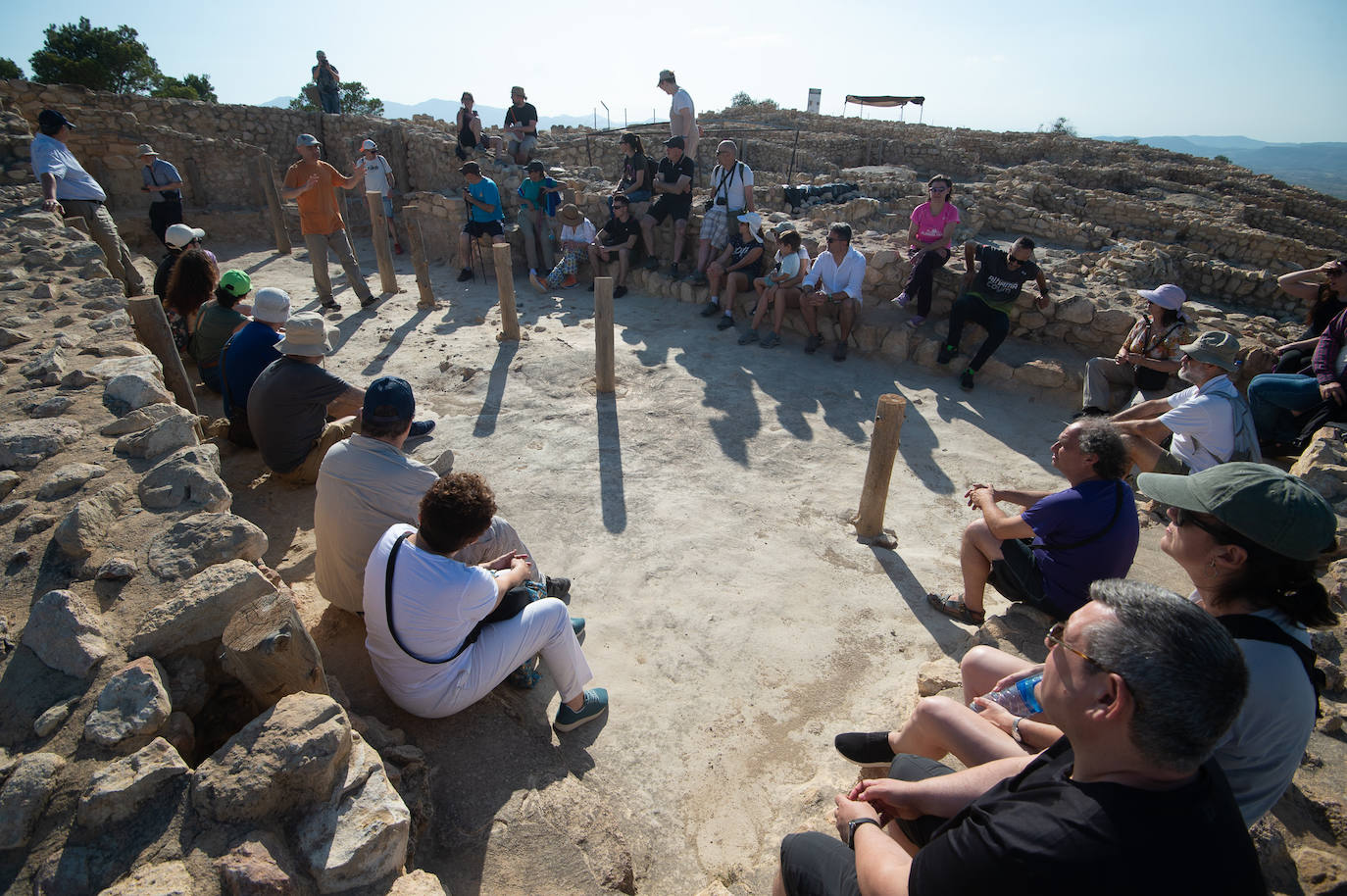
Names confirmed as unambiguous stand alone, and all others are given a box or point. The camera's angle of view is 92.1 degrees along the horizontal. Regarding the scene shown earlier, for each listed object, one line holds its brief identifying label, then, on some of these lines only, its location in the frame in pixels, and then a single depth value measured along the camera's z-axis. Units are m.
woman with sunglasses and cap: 1.94
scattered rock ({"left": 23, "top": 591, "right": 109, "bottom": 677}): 2.25
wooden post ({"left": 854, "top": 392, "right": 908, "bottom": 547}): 4.80
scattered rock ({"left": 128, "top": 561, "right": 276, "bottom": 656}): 2.38
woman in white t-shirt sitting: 2.59
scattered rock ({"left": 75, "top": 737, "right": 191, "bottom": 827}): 1.84
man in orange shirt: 8.64
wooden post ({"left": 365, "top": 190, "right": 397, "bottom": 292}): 9.75
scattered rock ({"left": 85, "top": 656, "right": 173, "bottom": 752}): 2.03
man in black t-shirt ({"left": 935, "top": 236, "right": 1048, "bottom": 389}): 7.28
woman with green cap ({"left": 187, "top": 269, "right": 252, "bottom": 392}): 5.36
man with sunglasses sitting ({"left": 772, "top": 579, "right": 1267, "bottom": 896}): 1.38
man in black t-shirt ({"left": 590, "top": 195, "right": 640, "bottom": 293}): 10.33
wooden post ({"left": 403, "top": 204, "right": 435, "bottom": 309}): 9.59
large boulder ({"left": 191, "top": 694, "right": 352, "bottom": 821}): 1.89
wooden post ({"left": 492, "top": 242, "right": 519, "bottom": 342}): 8.35
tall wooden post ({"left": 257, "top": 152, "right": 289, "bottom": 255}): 12.03
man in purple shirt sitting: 3.26
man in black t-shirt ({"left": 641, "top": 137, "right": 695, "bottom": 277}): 9.64
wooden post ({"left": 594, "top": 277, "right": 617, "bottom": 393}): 6.89
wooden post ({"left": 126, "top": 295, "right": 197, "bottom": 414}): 4.99
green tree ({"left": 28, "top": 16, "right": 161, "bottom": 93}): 23.70
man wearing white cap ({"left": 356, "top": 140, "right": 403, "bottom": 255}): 10.50
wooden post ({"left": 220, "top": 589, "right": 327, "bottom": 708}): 2.19
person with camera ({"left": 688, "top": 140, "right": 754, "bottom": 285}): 8.91
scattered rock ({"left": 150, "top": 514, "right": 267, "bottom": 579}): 2.76
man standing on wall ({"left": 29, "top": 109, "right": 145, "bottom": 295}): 7.56
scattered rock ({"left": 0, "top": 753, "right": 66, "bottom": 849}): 1.78
